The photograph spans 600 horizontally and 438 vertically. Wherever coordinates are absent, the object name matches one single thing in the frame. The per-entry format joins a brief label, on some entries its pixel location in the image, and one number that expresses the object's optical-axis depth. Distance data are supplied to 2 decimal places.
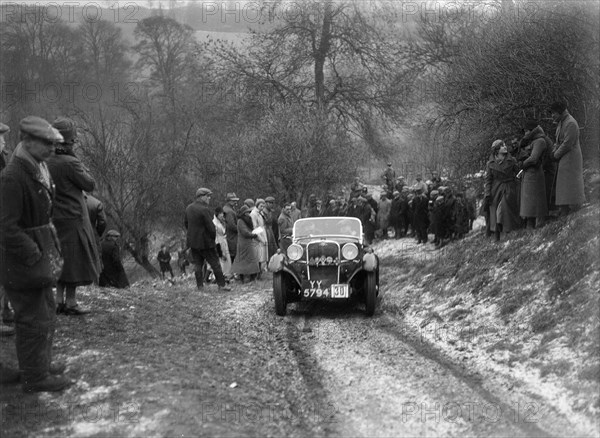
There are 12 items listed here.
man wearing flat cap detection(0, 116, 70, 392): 5.19
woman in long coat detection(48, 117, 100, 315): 7.12
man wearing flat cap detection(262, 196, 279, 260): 17.31
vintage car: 10.18
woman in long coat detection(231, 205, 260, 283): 14.84
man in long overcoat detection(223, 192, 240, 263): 15.87
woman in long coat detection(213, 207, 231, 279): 15.27
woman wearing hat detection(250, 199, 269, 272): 15.62
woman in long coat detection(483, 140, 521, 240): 11.71
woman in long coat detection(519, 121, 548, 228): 10.62
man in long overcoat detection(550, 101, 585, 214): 9.79
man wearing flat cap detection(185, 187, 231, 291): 12.31
